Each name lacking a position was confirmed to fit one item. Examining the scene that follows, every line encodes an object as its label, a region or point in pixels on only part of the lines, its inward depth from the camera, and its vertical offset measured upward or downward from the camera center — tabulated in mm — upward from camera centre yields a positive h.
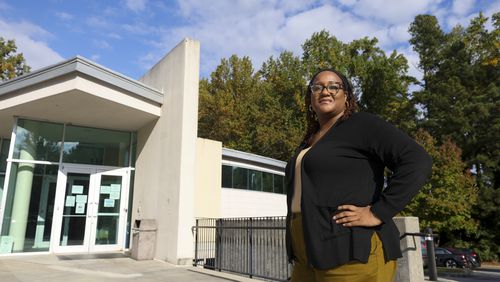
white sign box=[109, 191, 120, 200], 12133 +663
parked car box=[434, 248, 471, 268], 20094 -2145
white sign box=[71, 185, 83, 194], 11712 +813
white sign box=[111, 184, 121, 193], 12227 +886
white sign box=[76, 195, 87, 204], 11672 +518
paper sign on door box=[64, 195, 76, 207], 11547 +450
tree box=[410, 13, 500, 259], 27641 +8597
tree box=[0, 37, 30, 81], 24031 +9772
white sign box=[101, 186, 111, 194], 12070 +841
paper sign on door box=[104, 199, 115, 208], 11977 +410
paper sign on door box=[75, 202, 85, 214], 11602 +247
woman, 1647 +85
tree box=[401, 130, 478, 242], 20047 +1125
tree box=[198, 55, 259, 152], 32844 +9446
